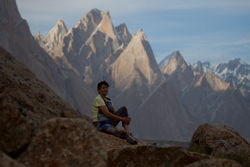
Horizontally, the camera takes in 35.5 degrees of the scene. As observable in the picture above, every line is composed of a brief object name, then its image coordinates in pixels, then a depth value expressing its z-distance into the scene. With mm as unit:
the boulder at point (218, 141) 10180
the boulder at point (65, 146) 6849
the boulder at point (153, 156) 7555
